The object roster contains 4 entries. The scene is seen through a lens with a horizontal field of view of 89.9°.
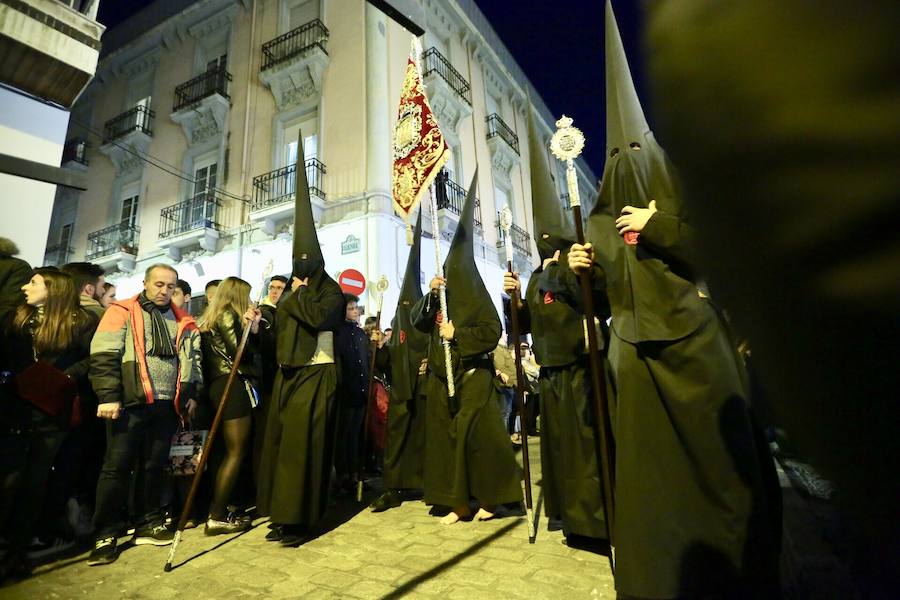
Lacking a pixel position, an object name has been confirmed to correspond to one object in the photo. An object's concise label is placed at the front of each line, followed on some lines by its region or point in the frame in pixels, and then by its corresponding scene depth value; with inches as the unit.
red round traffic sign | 357.7
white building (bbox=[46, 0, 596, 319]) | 440.8
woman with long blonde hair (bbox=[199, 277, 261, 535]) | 137.7
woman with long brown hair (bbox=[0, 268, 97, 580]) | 113.3
